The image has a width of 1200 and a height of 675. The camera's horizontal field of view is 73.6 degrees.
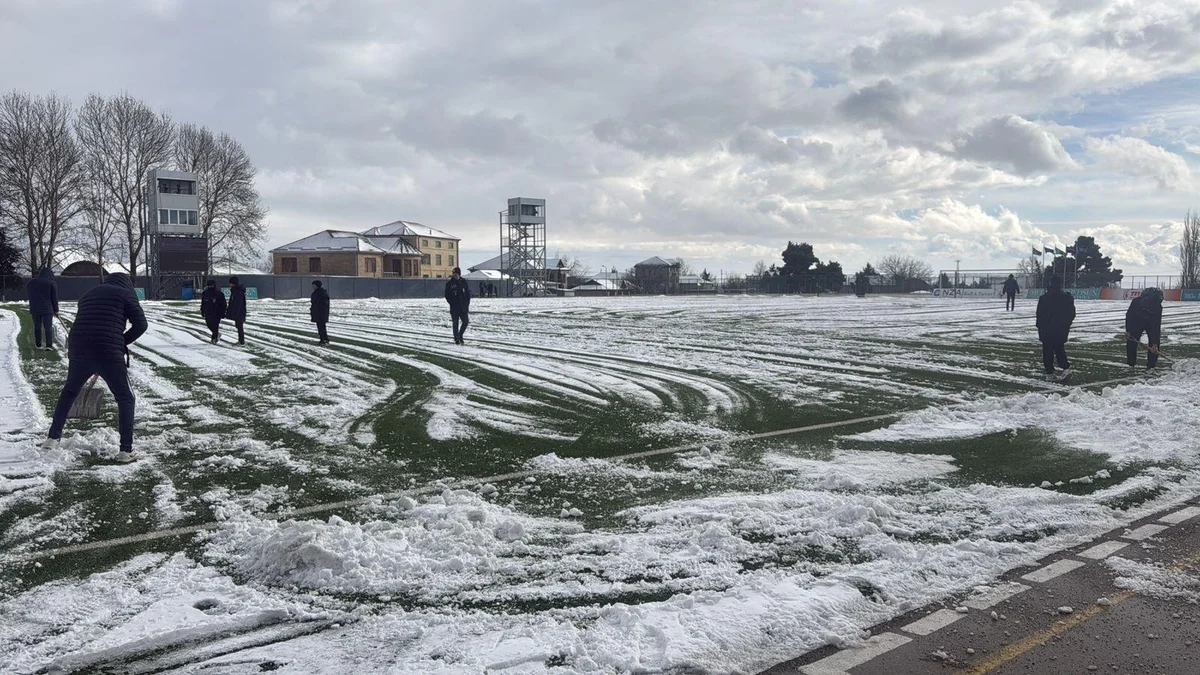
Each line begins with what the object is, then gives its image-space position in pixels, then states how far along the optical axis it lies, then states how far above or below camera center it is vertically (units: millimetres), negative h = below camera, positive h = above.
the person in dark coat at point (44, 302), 16031 -238
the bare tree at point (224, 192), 67750 +8425
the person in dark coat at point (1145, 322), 15047 -590
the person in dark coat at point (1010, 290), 38969 +35
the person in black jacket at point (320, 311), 19188 -491
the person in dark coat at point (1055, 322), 13508 -526
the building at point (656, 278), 84812 +1658
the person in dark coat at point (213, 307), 19234 -405
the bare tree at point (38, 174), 55875 +8273
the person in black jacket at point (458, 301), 18984 -247
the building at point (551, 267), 123388 +3565
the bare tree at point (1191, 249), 74750 +3906
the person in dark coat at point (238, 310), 19141 -468
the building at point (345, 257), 95812 +4048
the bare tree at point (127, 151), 60812 +10820
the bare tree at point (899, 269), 112344 +3132
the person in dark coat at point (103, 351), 7273 -551
